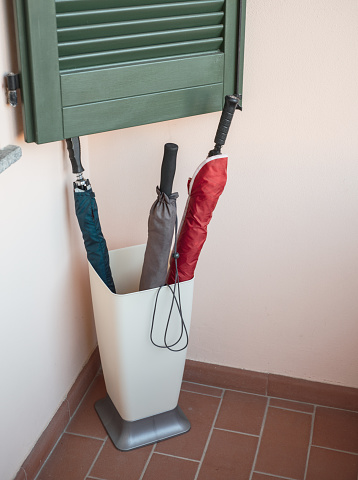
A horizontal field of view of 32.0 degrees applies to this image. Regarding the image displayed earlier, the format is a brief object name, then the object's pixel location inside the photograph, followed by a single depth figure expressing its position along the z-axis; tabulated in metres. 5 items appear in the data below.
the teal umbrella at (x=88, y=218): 1.71
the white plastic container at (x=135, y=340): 1.77
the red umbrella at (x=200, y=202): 1.62
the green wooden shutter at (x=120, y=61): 1.41
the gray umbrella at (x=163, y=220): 1.65
